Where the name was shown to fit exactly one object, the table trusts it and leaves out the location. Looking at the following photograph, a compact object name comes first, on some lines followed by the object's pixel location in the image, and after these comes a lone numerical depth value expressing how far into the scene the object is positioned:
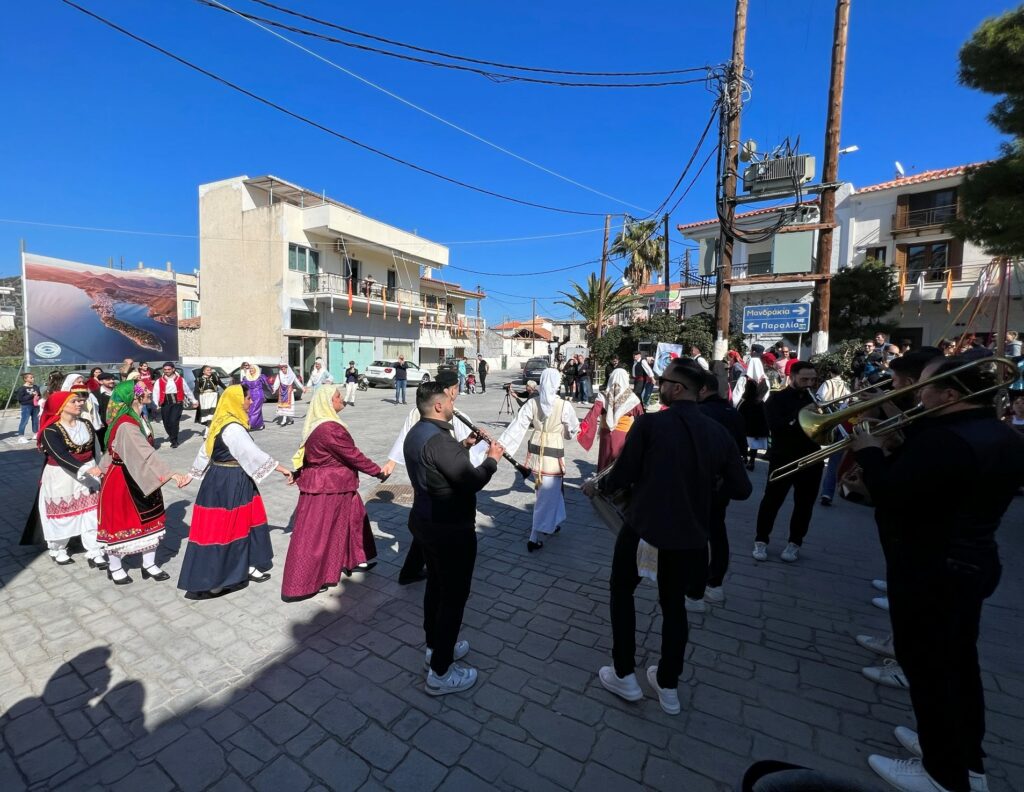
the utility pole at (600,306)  22.22
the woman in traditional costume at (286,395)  12.84
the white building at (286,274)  24.95
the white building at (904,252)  19.98
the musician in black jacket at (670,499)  2.42
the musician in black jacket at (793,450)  4.25
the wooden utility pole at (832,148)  9.36
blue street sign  9.18
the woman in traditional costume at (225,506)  3.69
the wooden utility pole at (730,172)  9.77
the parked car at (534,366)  28.50
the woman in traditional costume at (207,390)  11.68
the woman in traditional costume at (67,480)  4.12
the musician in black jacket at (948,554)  1.95
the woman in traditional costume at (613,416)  4.96
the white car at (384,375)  25.23
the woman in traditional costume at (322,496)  3.62
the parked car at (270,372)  18.73
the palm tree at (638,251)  26.58
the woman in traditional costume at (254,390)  11.15
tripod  15.52
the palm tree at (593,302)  22.64
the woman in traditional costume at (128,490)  3.83
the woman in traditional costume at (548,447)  4.75
